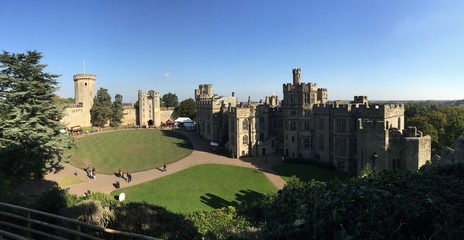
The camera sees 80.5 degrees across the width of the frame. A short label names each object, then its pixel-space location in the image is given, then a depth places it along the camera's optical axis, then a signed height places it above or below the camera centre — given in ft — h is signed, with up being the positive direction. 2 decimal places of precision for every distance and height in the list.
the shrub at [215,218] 55.37 -23.86
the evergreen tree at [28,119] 85.20 -1.53
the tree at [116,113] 251.80 +0.24
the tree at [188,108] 277.03 +4.44
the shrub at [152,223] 33.32 -14.03
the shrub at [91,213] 34.86 -12.95
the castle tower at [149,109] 264.66 +3.83
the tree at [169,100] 353.10 +16.48
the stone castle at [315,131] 88.69 -9.09
